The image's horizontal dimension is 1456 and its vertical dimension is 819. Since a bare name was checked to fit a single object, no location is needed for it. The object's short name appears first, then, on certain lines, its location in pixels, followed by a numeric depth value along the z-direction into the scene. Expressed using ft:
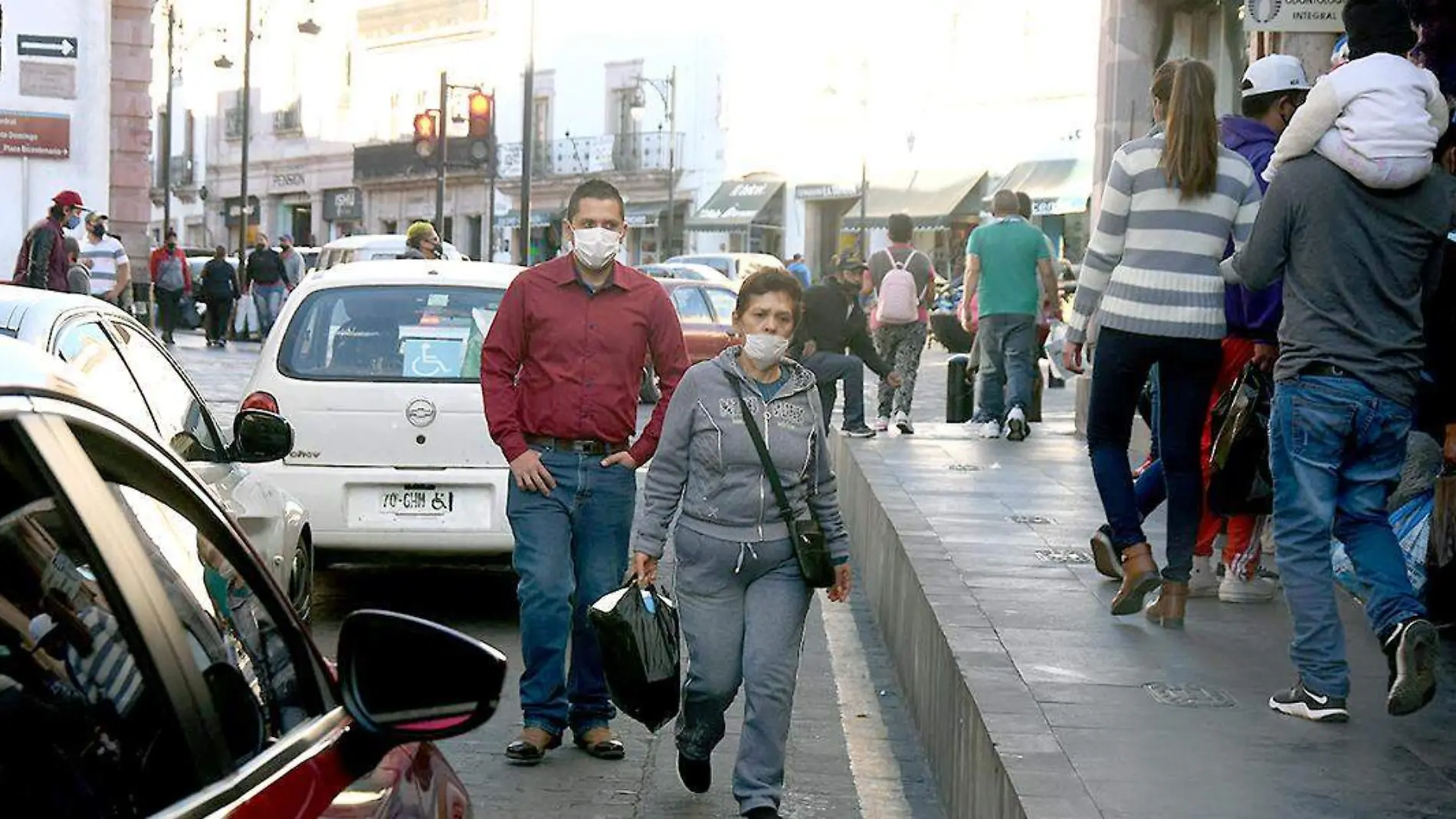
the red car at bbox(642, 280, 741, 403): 89.35
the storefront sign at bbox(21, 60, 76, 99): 102.83
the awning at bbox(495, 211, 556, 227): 205.46
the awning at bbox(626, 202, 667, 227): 195.11
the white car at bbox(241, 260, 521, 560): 30.04
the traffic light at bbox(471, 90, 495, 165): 76.89
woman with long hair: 24.57
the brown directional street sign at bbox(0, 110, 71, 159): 102.53
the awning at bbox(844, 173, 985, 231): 151.94
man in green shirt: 51.55
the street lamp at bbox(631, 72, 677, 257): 191.01
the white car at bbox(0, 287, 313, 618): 21.35
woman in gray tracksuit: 20.12
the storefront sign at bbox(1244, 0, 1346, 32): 27.53
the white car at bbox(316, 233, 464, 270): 96.12
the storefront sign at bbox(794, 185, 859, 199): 169.37
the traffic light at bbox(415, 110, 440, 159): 82.43
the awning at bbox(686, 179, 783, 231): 179.32
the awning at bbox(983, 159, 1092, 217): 139.13
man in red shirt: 22.33
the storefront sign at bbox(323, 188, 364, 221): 226.17
